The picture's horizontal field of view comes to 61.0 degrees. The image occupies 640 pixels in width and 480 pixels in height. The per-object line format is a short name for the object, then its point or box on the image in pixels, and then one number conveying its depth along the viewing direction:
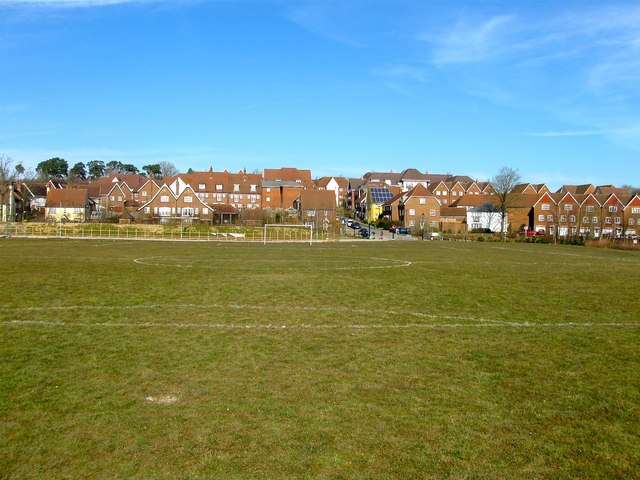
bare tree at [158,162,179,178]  163.81
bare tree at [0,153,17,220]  84.00
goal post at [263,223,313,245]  65.62
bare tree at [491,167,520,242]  81.94
